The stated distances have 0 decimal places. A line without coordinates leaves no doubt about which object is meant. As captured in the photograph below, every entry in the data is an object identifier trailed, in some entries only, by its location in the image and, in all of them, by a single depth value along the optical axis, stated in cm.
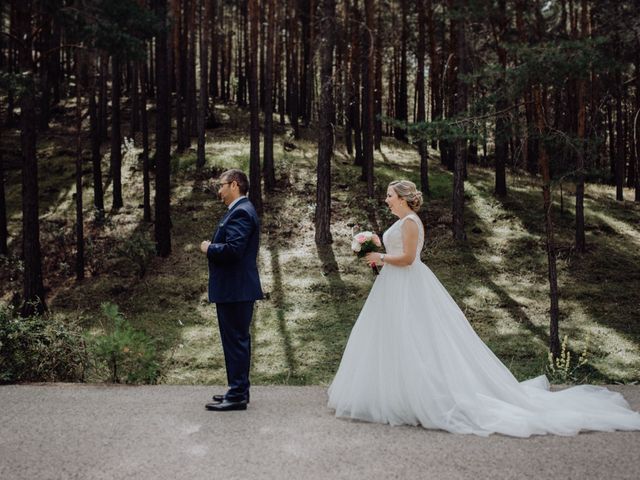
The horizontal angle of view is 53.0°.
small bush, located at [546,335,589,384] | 802
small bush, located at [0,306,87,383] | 759
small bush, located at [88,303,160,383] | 746
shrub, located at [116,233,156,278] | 1833
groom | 611
